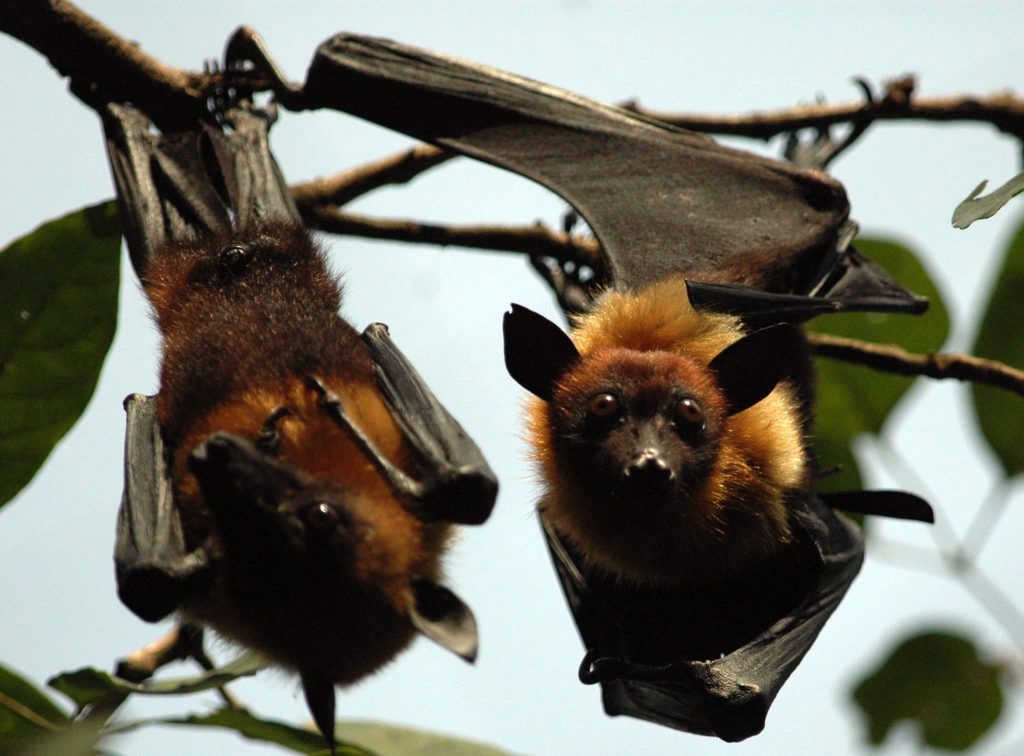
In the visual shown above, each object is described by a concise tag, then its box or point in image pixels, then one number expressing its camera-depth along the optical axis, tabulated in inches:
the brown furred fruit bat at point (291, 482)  240.4
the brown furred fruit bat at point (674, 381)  319.6
